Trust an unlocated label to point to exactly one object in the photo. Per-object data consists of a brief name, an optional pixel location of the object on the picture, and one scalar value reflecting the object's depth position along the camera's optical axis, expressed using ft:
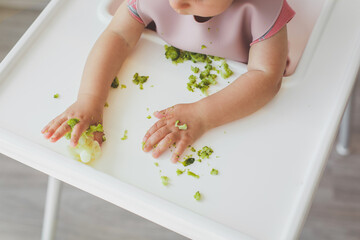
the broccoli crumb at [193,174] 2.14
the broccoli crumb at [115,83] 2.46
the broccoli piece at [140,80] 2.46
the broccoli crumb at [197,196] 2.06
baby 2.25
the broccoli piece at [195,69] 2.51
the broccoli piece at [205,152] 2.21
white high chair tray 2.02
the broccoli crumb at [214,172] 2.15
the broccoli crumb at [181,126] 2.28
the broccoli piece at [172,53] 2.55
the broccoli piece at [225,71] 2.48
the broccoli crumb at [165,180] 2.12
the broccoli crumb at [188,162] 2.19
